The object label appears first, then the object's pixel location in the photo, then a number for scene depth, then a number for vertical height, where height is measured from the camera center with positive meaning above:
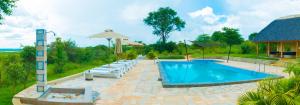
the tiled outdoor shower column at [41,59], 5.15 -0.17
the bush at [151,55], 14.71 -0.24
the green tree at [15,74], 5.43 -0.63
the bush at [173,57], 18.05 -0.51
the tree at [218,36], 27.92 +2.46
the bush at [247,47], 20.86 +0.49
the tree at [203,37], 31.86 +2.62
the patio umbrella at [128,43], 14.20 +0.76
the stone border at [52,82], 4.66 -1.08
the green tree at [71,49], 12.78 +0.27
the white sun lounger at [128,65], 10.15 -0.73
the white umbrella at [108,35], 8.84 +0.87
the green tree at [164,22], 26.79 +4.61
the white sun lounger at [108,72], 7.90 -0.87
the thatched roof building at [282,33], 14.59 +1.56
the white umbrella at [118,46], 12.77 +0.42
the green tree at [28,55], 9.02 -0.09
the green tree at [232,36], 27.90 +2.41
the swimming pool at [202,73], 8.74 -1.26
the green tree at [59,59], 9.63 -0.33
